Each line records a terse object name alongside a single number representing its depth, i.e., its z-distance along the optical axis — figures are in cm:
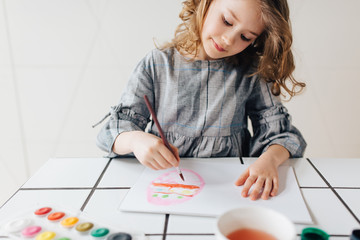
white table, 47
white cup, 35
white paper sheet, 51
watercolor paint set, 44
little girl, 76
